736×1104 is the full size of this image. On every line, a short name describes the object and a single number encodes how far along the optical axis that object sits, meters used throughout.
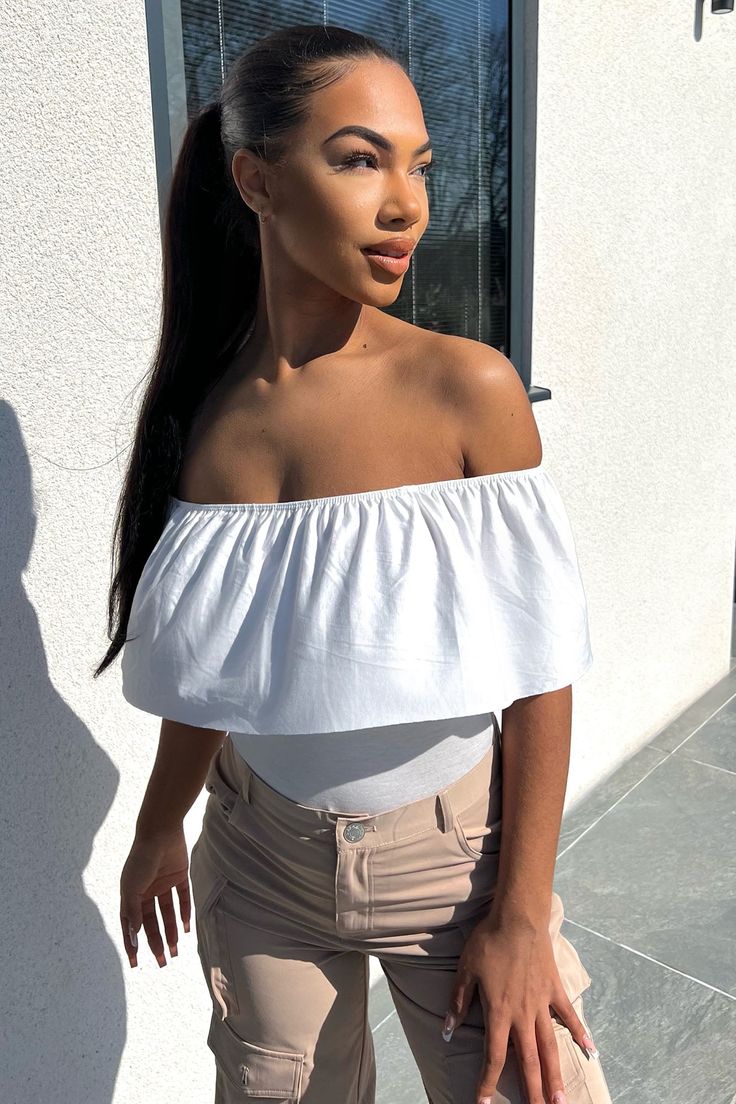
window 2.37
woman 1.08
